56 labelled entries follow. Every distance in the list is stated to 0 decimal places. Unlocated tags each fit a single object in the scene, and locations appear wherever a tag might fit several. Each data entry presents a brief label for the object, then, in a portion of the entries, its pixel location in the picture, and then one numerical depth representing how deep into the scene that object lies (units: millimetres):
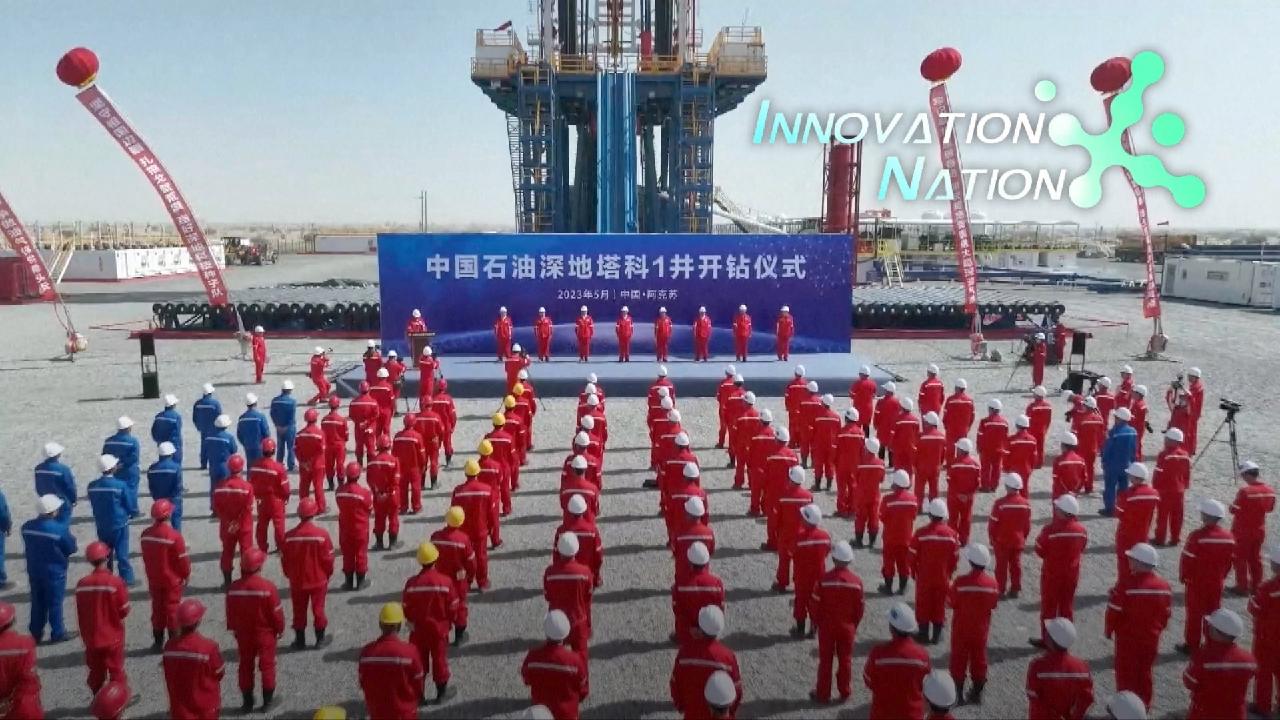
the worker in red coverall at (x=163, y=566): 7082
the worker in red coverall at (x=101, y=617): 6156
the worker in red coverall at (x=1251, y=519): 7852
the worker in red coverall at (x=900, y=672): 5234
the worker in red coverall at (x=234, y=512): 8141
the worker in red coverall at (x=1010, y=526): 7863
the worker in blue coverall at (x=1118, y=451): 10562
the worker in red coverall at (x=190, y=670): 5316
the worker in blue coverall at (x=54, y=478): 8820
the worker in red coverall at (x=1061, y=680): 5031
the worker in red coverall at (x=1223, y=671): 5207
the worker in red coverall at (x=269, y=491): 8991
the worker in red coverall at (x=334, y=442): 11174
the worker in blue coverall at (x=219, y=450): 10867
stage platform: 18422
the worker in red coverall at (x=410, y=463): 10336
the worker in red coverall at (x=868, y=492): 9367
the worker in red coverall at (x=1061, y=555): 7148
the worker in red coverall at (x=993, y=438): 11078
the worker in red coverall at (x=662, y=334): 19969
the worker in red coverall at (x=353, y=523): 8228
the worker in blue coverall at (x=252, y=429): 11414
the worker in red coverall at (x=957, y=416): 11852
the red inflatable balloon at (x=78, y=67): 19422
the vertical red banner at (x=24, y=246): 22594
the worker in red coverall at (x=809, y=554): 7152
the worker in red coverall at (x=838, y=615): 6215
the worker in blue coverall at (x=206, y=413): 11953
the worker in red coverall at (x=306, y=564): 7059
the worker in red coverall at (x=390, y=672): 5281
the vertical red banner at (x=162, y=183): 20391
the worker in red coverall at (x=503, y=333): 19938
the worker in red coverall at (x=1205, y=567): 6922
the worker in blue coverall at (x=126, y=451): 9914
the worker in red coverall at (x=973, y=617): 6219
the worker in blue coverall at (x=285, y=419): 12398
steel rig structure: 30422
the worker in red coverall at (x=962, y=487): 9117
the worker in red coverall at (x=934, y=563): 7086
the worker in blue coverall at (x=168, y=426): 11133
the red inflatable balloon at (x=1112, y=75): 19688
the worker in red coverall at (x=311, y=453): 10305
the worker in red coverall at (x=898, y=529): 8133
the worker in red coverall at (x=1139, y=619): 6016
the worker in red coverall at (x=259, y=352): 18706
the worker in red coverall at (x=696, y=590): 6363
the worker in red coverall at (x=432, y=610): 6246
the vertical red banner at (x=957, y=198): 20188
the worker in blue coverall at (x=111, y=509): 8273
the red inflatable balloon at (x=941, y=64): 19844
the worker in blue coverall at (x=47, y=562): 7270
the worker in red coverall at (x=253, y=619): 6125
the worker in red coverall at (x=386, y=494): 9234
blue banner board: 21016
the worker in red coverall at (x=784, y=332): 20000
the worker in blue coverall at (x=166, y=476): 9133
